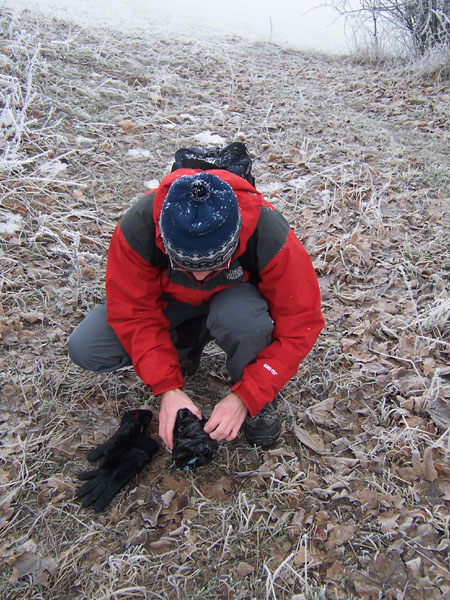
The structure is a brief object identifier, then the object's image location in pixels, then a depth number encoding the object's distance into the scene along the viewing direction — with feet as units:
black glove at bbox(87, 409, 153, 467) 6.45
